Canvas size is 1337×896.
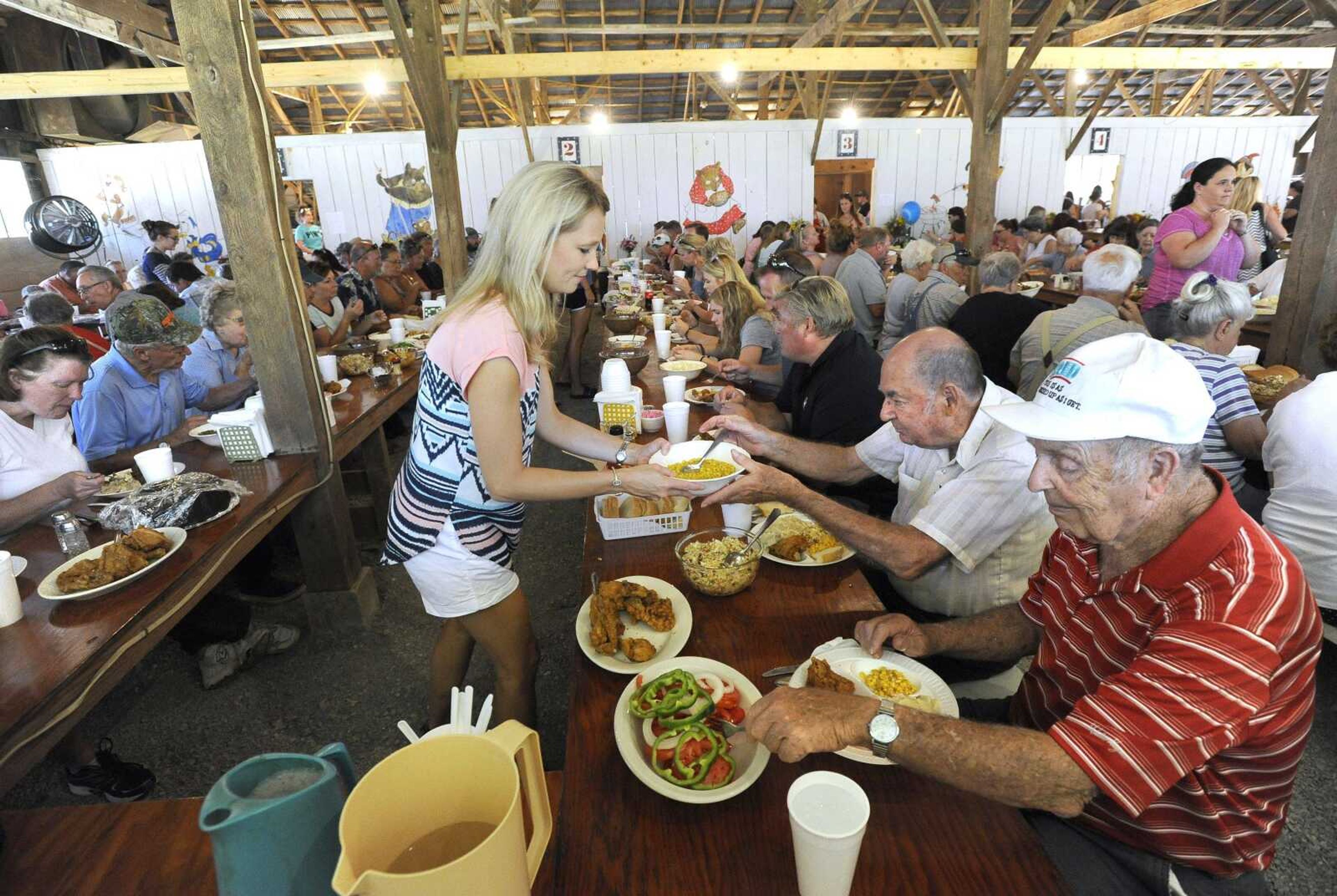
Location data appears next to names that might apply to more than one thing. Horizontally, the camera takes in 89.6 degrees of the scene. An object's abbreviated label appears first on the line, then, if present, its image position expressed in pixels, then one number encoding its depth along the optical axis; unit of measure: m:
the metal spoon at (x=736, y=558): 1.63
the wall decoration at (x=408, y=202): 12.84
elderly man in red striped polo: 1.01
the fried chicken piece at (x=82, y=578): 1.77
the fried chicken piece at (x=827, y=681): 1.29
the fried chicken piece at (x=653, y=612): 1.50
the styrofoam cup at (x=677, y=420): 2.52
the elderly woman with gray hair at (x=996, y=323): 4.25
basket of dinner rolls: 1.98
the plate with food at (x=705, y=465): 1.86
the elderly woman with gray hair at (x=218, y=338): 3.82
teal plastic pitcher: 0.64
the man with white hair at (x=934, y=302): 5.16
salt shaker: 1.98
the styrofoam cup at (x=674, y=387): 3.07
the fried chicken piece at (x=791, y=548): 1.82
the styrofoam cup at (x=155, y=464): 2.36
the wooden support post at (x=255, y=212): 2.40
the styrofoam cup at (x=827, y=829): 0.81
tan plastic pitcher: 0.65
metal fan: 9.83
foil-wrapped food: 2.12
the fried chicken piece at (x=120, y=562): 1.84
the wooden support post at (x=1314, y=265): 3.72
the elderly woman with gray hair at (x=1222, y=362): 2.81
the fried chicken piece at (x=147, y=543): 1.96
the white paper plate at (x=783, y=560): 1.80
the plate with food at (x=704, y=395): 3.51
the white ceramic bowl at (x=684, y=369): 3.95
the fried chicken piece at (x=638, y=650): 1.40
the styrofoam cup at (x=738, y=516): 1.87
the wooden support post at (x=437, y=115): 5.39
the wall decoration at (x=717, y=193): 12.88
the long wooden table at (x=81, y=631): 1.40
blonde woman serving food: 1.67
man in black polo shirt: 2.88
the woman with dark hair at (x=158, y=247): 7.99
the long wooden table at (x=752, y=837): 0.96
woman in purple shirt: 4.28
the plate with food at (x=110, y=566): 1.76
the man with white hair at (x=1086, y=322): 3.60
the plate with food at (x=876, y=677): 1.29
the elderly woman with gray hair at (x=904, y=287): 5.54
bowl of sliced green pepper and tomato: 1.10
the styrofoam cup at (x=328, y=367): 3.78
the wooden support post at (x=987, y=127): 6.54
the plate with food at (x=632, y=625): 1.42
